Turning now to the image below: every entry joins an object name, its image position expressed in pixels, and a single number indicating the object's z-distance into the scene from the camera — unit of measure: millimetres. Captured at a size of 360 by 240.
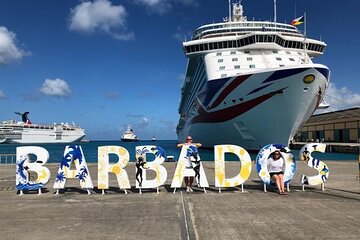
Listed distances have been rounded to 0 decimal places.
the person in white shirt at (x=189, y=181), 11137
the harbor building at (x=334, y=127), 60062
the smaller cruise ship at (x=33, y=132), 124312
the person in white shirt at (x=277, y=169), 10573
